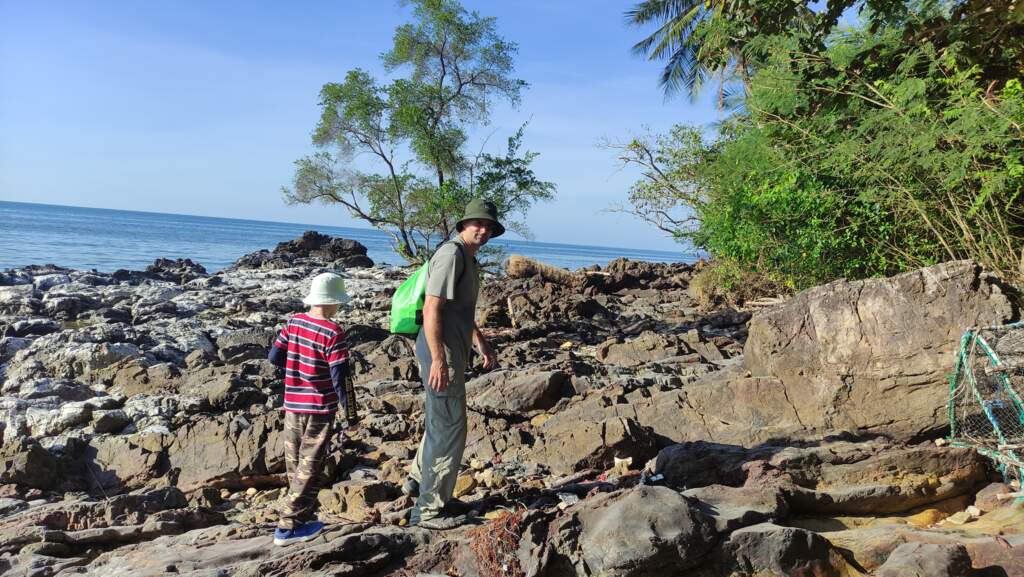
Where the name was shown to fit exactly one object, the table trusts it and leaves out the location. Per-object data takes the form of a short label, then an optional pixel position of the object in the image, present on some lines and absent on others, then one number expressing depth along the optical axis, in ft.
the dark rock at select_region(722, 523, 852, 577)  11.10
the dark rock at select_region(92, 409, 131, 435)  25.38
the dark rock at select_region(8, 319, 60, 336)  43.73
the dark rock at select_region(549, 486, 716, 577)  10.87
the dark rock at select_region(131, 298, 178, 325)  50.85
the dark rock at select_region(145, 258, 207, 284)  81.10
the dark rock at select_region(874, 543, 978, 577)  10.32
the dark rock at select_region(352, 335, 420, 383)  32.68
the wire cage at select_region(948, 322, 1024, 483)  15.25
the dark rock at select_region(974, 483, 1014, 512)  14.49
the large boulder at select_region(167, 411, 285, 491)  20.76
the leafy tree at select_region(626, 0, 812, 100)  32.42
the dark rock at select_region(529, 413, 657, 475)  18.22
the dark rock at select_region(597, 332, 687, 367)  32.81
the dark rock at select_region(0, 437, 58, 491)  20.30
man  13.55
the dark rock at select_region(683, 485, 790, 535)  12.03
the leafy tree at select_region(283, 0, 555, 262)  47.80
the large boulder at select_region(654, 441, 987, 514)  14.33
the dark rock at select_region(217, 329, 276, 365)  37.41
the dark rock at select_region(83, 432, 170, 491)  21.67
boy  13.82
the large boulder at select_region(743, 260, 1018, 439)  18.63
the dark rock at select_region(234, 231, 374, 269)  99.76
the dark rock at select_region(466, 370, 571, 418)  23.85
